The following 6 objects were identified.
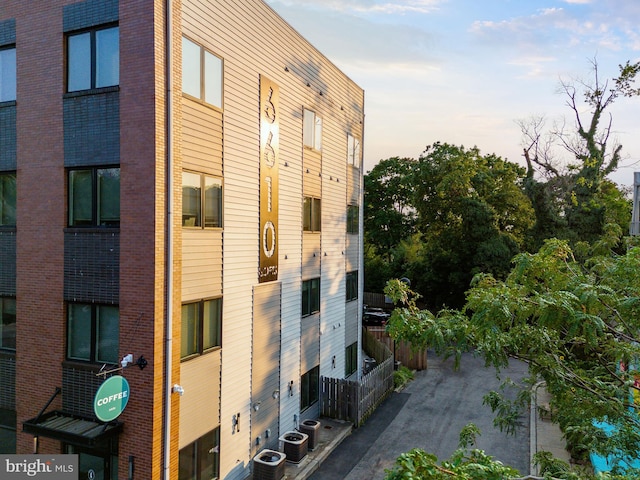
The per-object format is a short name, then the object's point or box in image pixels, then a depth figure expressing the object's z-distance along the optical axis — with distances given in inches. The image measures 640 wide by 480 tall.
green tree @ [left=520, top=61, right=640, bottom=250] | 1385.3
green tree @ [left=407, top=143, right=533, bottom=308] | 1341.4
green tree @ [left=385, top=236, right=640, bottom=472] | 238.4
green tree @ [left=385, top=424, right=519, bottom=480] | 172.4
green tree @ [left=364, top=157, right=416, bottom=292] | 1943.9
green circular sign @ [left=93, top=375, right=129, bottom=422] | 370.0
